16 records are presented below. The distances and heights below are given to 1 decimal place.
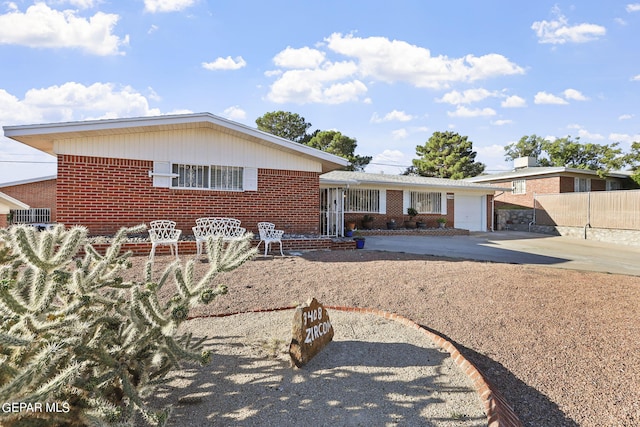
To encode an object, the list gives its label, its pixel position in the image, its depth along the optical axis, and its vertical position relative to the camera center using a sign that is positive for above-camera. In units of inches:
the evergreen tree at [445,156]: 1455.5 +241.3
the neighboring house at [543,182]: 908.0 +90.7
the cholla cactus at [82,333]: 74.6 -26.6
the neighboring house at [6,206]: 641.0 +18.4
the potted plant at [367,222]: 695.7 -9.8
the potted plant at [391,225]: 721.0 -15.9
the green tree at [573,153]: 1210.6 +210.5
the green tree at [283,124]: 1385.3 +341.4
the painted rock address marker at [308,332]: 129.5 -41.5
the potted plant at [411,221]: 730.8 -8.4
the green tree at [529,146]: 1686.8 +323.4
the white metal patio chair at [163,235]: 331.6 -17.3
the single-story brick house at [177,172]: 369.4 +49.3
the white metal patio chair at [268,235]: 378.0 -19.1
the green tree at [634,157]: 937.5 +149.4
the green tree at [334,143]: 1316.4 +260.3
